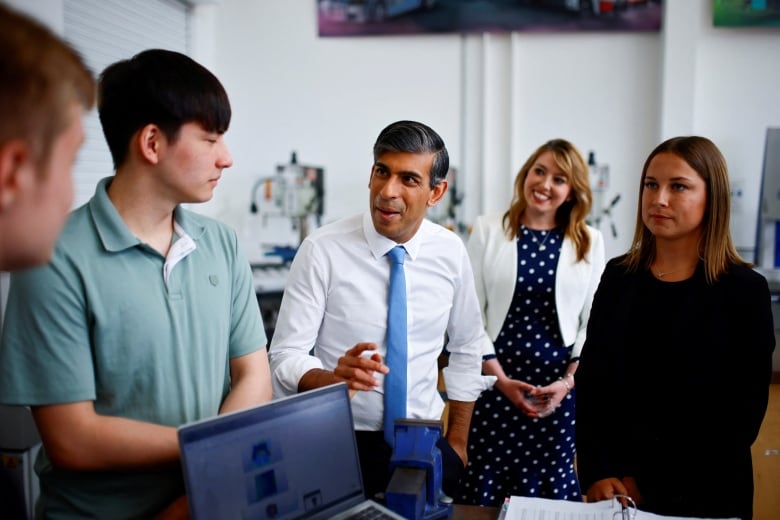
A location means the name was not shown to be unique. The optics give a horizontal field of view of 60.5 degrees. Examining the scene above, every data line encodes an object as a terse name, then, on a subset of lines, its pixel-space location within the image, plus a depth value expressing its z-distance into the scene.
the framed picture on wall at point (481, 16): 4.06
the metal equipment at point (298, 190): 4.16
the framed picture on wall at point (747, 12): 3.90
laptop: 0.97
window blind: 3.44
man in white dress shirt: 1.64
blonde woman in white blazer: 2.34
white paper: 1.28
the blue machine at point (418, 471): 1.20
